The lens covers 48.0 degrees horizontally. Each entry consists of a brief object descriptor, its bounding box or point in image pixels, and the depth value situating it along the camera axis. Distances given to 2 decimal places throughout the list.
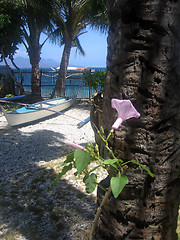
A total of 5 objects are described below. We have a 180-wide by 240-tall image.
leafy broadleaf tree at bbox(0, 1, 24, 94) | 10.20
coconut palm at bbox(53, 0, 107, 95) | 11.08
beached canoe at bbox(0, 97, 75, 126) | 7.04
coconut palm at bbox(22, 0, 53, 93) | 10.37
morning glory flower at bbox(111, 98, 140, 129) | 0.85
